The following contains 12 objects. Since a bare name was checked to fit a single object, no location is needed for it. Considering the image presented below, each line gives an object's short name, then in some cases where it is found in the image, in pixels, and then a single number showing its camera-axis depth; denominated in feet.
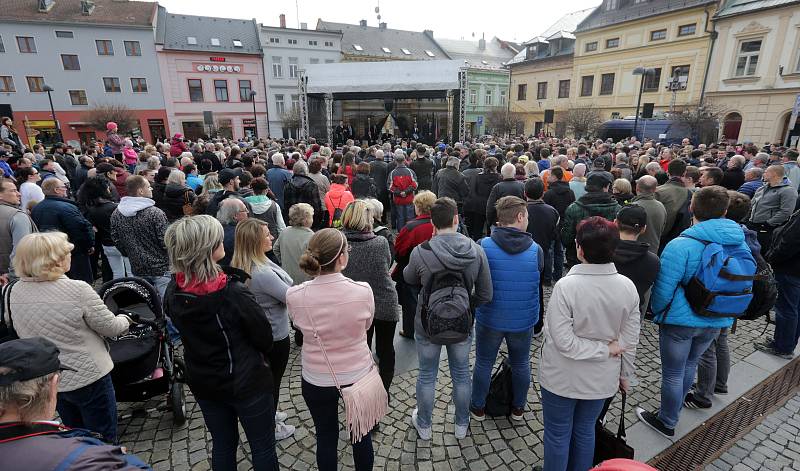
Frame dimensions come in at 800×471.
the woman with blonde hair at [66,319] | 7.30
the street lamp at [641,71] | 45.86
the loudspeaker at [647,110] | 60.77
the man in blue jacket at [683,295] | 8.88
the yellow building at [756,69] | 62.75
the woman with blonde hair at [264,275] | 8.89
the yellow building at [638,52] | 75.82
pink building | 99.19
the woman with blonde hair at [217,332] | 6.46
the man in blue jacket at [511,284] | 9.00
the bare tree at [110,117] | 87.04
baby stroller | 9.49
